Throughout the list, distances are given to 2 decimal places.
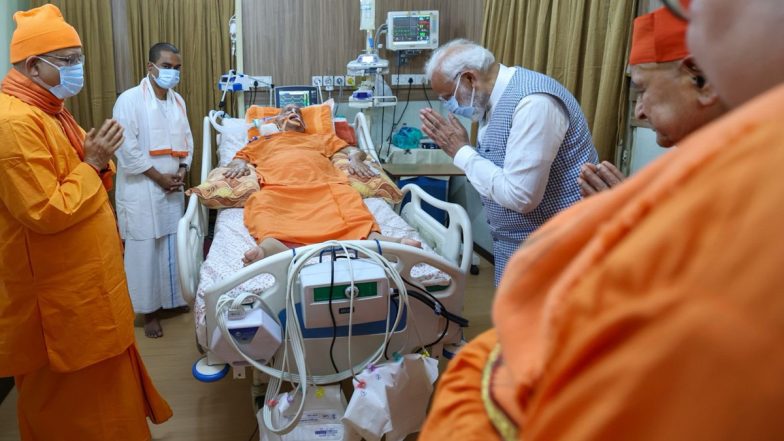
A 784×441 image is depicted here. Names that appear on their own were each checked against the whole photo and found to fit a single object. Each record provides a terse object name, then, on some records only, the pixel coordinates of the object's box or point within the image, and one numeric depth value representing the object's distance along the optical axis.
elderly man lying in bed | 2.59
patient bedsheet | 2.05
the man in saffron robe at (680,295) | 0.28
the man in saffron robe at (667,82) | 1.05
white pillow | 3.85
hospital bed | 1.85
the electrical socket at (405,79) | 4.82
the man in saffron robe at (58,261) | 1.81
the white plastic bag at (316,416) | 1.79
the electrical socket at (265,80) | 4.50
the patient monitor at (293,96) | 4.19
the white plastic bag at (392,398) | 1.67
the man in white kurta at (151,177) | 3.25
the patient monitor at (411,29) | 4.43
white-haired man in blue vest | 1.79
